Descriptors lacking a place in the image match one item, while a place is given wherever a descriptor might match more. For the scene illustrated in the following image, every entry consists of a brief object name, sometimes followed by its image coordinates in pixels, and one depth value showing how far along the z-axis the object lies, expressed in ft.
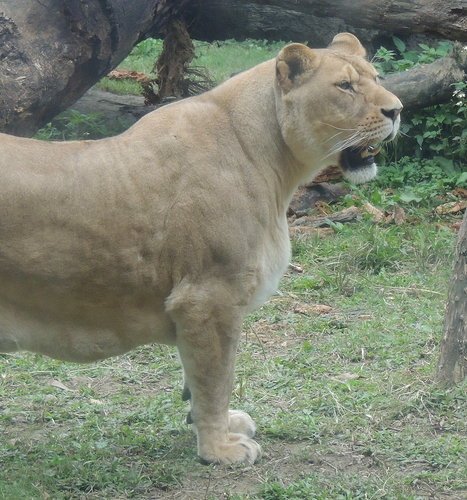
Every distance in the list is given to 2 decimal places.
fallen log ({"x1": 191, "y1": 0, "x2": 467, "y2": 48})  63.93
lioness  29.14
